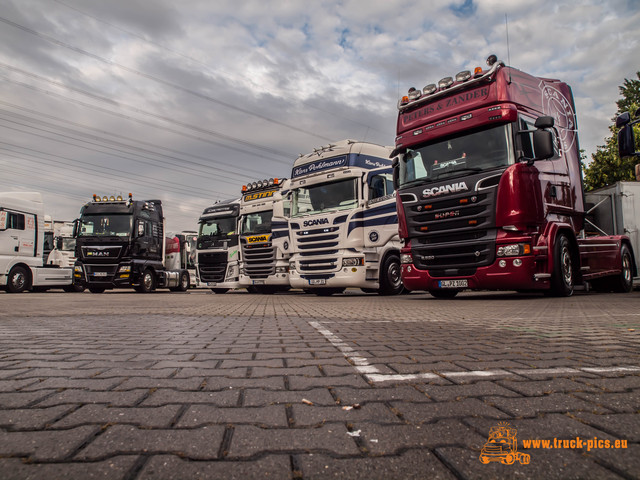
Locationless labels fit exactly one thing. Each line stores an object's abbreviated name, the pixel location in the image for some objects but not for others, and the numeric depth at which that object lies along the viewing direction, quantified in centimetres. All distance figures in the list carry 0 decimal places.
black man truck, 1711
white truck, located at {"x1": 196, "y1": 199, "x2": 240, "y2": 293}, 1648
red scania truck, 791
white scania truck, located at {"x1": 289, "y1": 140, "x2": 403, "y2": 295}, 1179
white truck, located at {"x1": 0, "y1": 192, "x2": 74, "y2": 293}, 1559
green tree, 2433
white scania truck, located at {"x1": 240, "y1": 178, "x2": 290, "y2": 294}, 1427
